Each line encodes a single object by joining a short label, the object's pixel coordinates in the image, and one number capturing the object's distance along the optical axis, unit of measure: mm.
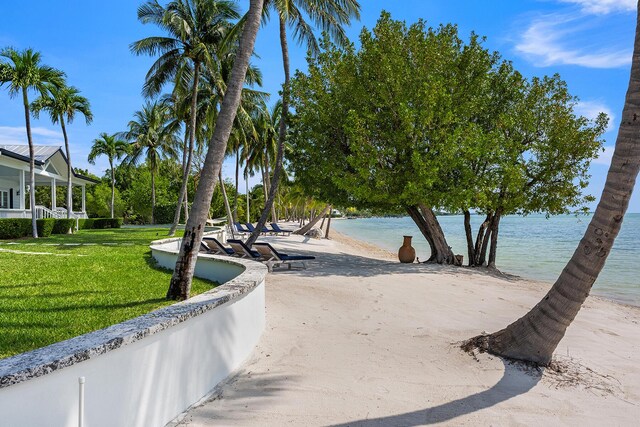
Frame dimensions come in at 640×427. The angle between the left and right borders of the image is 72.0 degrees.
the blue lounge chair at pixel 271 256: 12984
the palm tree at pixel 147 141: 42062
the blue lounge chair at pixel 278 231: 34744
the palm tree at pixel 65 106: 25016
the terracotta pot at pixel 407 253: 18469
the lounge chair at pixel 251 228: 30688
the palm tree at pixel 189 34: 20703
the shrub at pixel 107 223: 35531
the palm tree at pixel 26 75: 18844
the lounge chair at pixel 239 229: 30562
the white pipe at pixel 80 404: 2678
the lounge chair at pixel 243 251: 13281
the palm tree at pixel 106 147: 39938
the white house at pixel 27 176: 23312
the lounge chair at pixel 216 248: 13336
